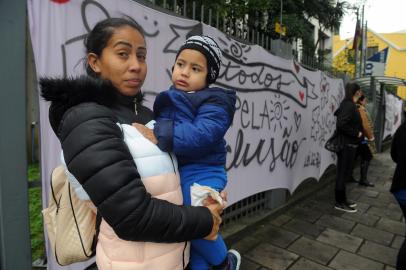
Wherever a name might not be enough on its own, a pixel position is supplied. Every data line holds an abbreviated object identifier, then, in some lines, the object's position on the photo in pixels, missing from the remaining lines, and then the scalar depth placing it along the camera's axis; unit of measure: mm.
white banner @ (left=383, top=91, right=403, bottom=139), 11930
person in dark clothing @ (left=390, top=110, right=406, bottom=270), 2592
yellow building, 29250
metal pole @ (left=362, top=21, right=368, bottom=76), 15356
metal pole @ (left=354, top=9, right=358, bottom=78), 13608
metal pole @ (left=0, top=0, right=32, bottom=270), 1572
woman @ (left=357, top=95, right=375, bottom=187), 5379
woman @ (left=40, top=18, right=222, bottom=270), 924
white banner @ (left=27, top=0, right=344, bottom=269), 1841
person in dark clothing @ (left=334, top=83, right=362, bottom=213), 4695
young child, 1160
